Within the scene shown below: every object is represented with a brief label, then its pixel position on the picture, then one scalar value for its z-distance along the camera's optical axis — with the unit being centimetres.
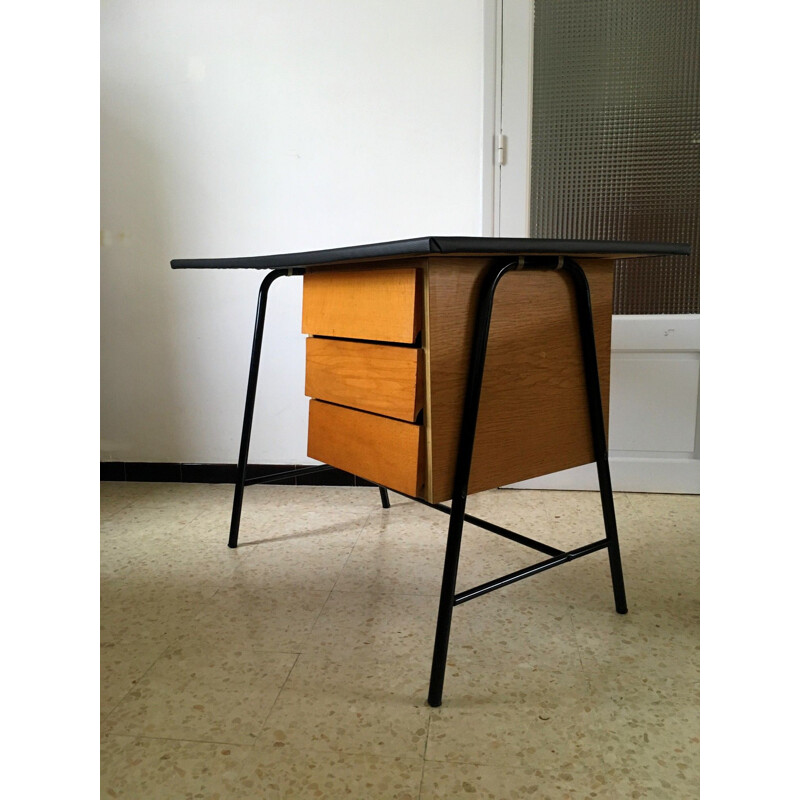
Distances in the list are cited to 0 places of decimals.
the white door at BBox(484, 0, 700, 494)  217
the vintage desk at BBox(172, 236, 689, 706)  114
